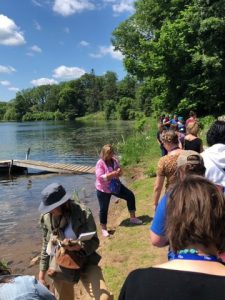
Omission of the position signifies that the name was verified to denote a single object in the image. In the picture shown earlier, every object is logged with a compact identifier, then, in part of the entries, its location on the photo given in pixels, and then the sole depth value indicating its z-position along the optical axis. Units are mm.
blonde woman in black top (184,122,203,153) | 4471
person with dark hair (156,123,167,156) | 7739
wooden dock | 13928
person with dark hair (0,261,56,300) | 1223
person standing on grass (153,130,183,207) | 3465
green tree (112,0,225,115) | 17574
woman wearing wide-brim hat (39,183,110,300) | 2502
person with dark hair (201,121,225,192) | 2854
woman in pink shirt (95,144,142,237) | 4991
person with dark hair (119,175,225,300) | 1063
